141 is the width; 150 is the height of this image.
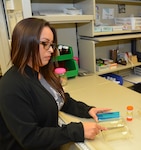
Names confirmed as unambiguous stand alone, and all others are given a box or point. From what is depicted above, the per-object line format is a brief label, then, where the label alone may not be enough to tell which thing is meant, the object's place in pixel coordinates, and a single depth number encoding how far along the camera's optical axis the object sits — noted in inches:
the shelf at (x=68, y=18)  59.3
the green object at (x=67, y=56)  68.8
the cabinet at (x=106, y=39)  73.8
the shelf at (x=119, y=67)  76.8
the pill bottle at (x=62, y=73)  64.9
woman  29.1
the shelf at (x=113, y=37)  71.0
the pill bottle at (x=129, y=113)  39.8
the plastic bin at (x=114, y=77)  82.0
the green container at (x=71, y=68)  70.4
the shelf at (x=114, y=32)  72.1
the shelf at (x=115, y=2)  80.0
